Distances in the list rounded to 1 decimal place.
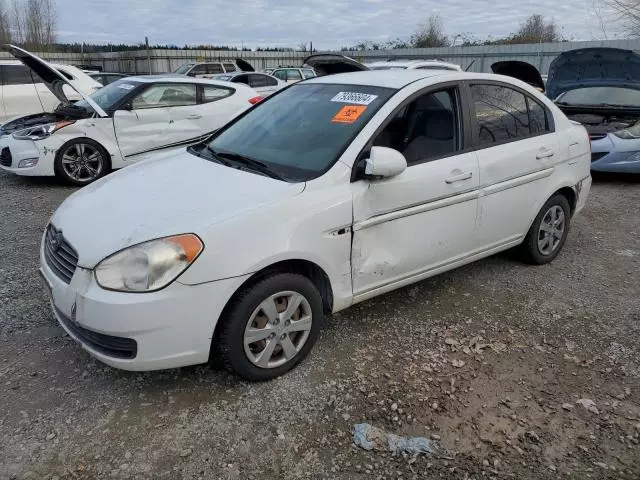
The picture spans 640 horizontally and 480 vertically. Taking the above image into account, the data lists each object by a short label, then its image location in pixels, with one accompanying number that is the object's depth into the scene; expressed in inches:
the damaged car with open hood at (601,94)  292.8
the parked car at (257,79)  625.9
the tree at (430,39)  1701.5
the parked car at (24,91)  395.5
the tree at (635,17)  644.7
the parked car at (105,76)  580.1
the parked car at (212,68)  751.7
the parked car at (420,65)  435.4
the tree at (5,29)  1310.3
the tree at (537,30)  1654.8
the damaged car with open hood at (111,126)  271.7
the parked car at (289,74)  823.1
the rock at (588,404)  108.7
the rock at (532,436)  100.3
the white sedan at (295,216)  99.9
